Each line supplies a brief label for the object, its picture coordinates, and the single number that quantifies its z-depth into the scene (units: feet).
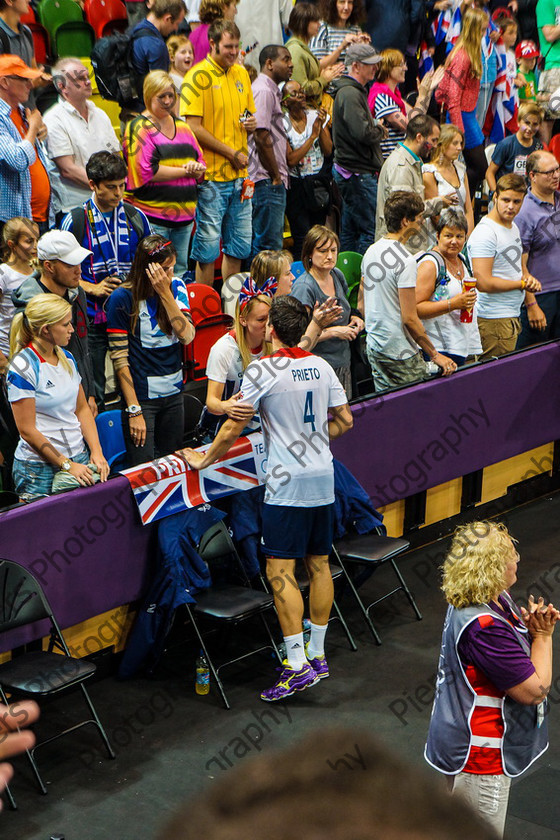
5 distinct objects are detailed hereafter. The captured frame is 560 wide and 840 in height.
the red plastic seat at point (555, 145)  35.78
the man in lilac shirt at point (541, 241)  26.84
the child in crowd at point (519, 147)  31.83
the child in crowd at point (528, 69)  38.91
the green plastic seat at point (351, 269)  28.25
